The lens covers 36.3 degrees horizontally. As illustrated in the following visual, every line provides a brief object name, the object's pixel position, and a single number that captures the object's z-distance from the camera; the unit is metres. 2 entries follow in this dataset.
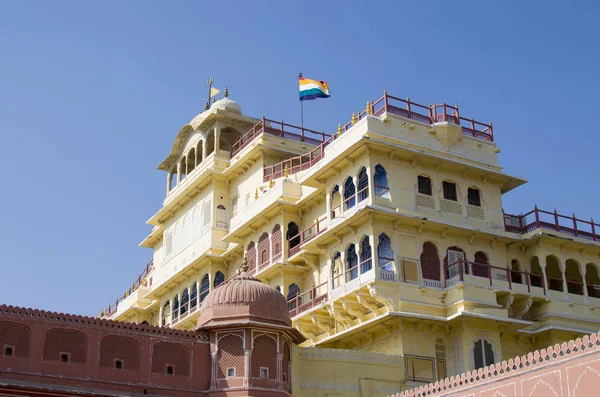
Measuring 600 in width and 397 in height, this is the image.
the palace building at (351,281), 25.38
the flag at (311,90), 38.94
